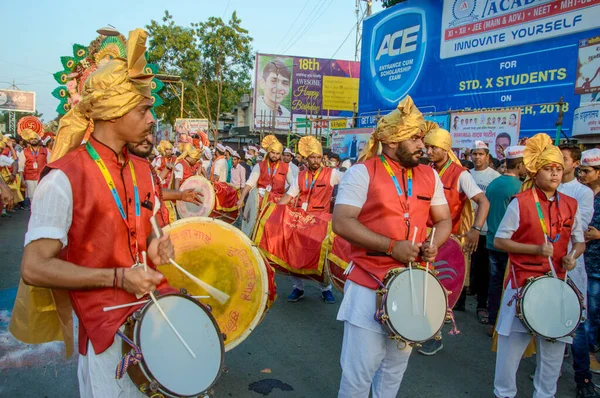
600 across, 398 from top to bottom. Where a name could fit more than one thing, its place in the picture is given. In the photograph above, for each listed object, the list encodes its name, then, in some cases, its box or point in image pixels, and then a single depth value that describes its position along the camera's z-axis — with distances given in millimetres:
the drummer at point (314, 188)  7504
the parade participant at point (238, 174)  15120
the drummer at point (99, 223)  2174
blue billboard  13023
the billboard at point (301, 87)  34406
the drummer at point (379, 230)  3189
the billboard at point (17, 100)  72000
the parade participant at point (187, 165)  10786
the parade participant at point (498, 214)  6273
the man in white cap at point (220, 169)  15226
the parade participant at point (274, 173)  9906
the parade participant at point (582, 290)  4461
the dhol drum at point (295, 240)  6684
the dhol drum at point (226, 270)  3775
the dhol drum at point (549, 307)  3746
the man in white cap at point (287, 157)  11102
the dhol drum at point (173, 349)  2244
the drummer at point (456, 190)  5742
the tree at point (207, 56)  31859
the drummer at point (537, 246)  3898
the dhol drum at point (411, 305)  3043
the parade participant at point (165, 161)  11669
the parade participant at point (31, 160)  16469
